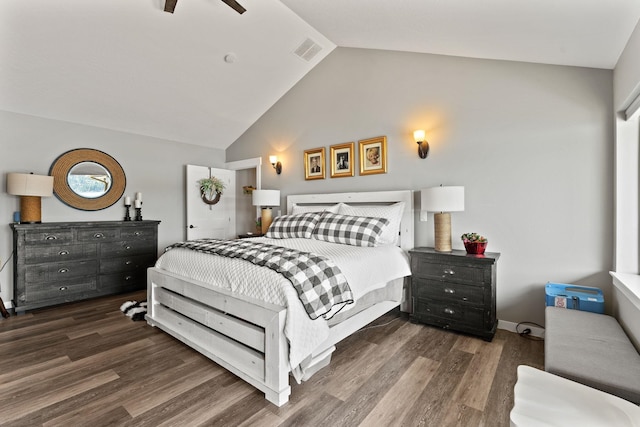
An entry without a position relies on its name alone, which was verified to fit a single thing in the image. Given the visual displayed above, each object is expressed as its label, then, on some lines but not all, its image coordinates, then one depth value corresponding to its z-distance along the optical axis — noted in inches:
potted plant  106.0
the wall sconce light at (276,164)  187.9
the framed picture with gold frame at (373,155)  142.6
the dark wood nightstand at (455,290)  100.9
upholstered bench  50.8
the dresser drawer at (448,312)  102.7
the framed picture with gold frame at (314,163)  167.0
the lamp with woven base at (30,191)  128.3
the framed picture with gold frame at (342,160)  154.5
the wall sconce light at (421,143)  126.9
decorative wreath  203.2
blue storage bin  89.7
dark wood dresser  129.6
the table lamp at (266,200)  176.1
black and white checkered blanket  72.2
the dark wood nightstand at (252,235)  175.0
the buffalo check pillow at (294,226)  135.0
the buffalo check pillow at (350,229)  117.2
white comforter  70.1
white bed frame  69.8
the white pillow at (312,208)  145.7
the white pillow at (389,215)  124.2
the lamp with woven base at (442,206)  108.7
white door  198.5
